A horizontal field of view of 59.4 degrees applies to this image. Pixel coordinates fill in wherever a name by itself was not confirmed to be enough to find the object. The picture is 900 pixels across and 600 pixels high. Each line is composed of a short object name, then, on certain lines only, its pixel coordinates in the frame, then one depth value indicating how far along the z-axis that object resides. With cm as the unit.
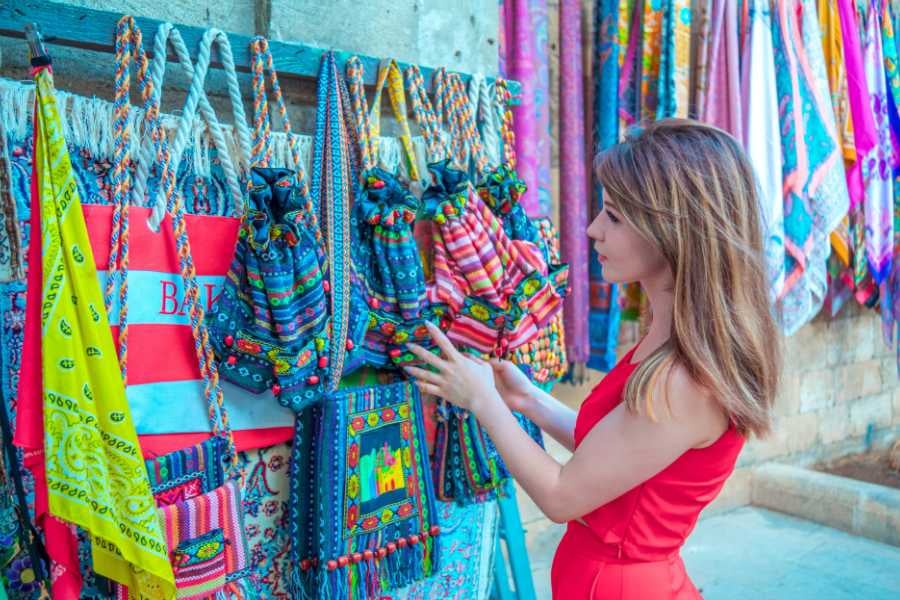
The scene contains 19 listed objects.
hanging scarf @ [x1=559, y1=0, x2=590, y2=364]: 299
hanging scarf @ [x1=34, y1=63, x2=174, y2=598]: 118
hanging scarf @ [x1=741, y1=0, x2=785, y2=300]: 319
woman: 130
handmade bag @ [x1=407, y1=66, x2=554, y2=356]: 168
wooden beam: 128
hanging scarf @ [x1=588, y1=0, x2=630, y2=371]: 306
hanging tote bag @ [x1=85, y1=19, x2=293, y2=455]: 136
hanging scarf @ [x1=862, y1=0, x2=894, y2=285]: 360
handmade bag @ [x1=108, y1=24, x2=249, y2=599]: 131
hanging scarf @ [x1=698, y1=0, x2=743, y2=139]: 320
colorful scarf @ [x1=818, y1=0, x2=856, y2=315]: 346
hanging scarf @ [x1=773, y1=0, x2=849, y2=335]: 326
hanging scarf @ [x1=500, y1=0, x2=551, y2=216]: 280
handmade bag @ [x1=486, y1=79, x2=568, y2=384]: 183
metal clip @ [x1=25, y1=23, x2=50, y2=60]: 125
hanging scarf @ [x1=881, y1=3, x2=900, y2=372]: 368
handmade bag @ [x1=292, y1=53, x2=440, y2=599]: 152
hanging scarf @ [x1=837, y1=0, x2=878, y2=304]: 349
